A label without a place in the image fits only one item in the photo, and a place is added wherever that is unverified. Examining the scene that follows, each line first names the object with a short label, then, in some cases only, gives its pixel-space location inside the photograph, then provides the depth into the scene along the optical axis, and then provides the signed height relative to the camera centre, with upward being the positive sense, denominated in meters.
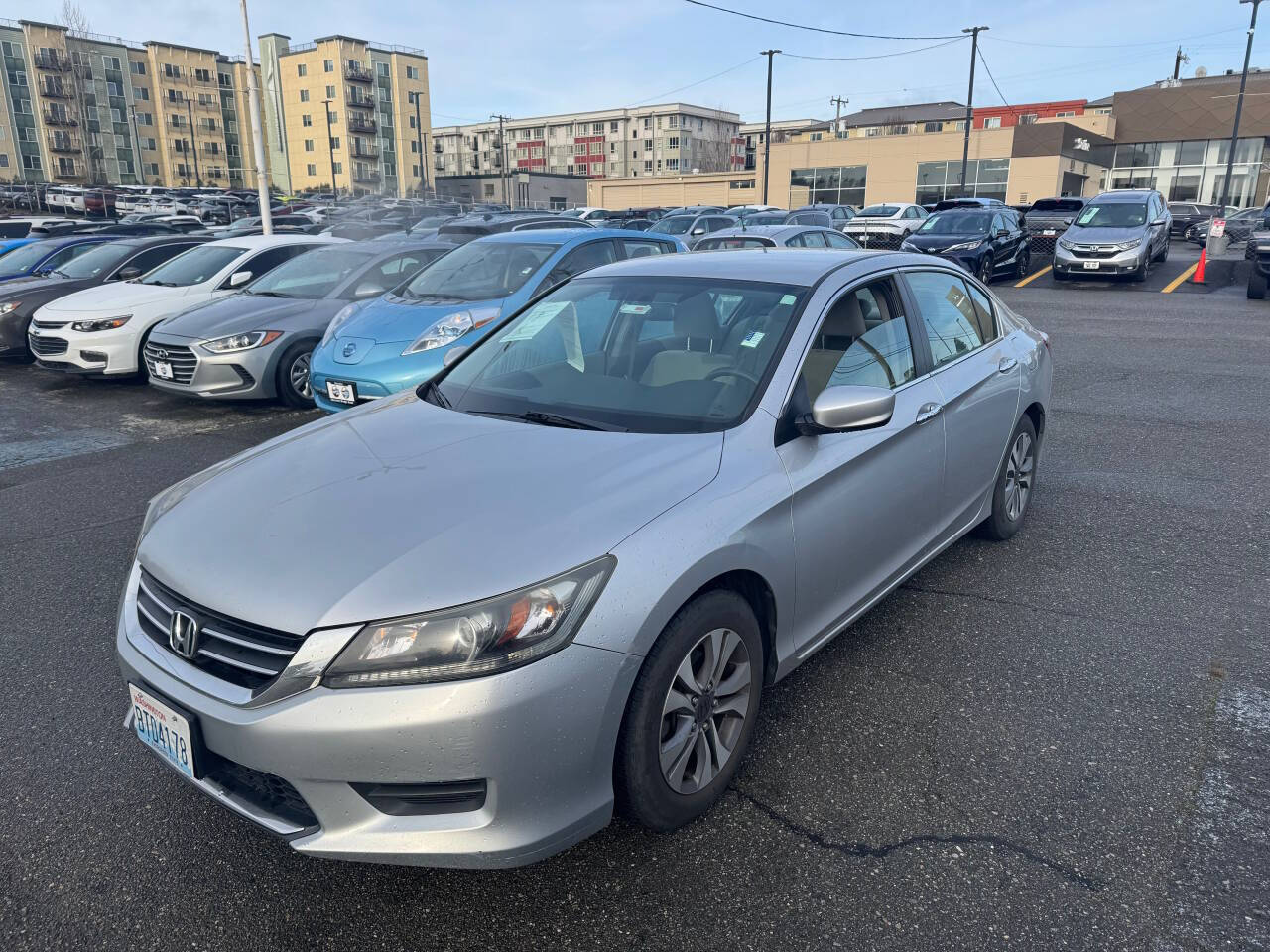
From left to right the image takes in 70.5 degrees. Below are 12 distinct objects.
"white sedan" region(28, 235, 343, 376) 9.21 -1.00
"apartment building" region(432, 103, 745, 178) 112.31 +8.19
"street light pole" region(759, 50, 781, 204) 48.62 +5.95
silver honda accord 2.09 -0.91
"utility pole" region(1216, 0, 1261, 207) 39.00 +4.00
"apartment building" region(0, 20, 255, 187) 82.62 +9.06
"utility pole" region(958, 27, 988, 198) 44.62 +7.66
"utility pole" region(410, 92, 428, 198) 90.31 +6.35
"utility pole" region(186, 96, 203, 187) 90.00 +6.74
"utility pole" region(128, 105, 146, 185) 84.75 +4.33
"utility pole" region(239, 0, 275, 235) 17.23 +1.31
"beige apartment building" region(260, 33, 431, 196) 88.44 +8.99
